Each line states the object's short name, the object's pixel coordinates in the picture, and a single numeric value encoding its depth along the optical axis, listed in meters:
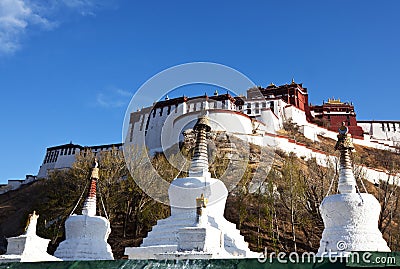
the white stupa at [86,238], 13.52
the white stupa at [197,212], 12.63
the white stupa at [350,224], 11.30
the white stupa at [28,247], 11.46
